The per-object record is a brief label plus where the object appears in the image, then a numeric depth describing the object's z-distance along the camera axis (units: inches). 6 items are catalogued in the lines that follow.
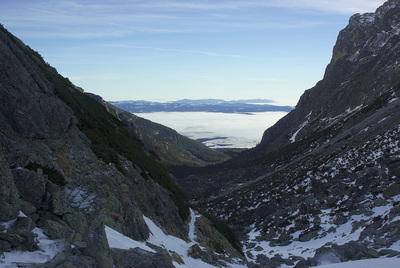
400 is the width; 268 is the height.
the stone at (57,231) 305.1
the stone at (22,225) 281.3
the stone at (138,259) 363.6
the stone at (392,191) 814.5
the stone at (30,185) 330.6
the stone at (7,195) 280.8
